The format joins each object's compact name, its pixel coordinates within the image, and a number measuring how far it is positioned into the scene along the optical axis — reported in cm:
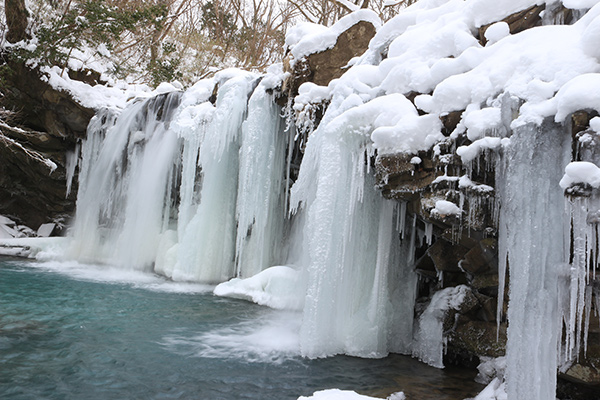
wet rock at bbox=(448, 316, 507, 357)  440
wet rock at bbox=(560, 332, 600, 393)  349
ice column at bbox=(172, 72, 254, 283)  899
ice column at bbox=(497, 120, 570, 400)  294
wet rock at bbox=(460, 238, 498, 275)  441
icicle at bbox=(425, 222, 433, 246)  474
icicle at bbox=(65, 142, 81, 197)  1242
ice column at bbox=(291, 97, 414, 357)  469
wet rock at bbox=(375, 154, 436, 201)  407
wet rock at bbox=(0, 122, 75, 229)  1238
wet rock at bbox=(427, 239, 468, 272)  490
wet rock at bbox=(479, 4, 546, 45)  393
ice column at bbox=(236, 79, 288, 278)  841
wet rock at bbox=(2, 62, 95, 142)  1155
